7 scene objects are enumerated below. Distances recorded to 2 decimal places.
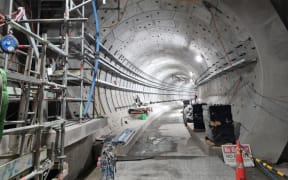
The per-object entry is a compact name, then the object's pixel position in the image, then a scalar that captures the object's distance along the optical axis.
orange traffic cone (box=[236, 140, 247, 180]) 2.78
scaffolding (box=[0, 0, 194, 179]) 1.88
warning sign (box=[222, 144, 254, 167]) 3.98
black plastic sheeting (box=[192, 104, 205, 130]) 6.61
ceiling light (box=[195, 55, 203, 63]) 8.93
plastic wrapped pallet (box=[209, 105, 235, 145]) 4.48
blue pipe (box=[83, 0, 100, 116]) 3.92
